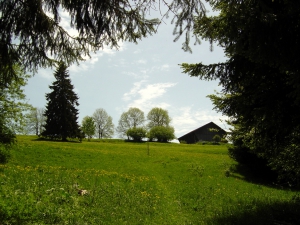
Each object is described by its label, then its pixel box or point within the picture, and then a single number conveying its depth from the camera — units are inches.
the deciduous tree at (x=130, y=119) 3144.2
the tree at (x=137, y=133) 2682.1
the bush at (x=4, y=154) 674.5
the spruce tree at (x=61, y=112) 1793.8
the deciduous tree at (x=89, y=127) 2304.0
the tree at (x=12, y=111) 653.9
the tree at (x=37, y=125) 2957.7
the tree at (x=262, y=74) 204.5
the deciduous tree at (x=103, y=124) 2967.5
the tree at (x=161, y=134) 2723.9
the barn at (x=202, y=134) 2733.8
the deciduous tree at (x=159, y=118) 3243.1
